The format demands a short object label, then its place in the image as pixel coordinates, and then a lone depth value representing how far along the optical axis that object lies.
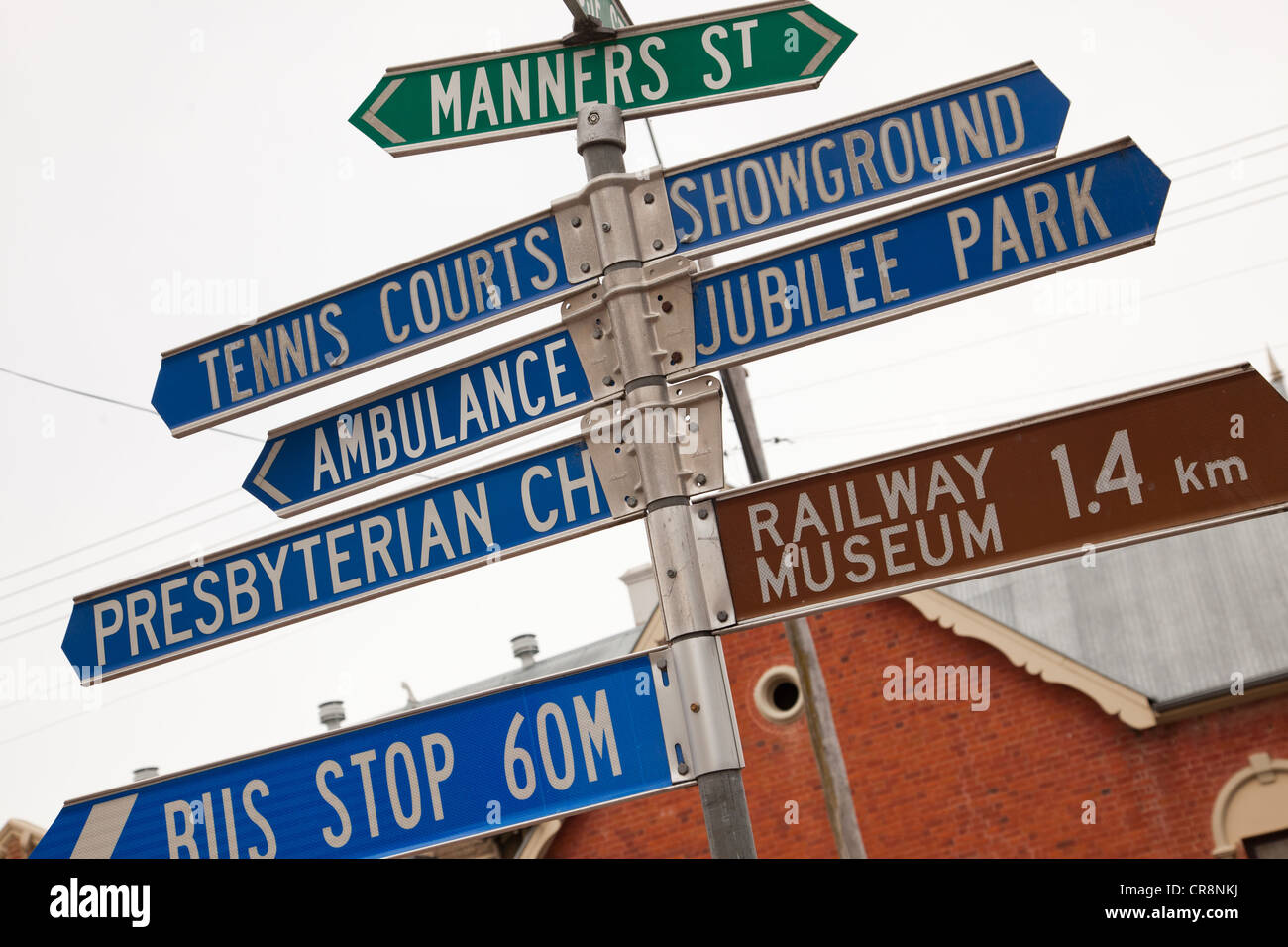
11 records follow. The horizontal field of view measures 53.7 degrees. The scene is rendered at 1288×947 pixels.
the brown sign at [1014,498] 3.36
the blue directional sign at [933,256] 3.72
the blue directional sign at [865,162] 3.96
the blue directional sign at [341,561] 3.87
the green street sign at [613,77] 4.27
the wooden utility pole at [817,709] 11.47
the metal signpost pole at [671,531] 3.38
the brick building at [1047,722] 13.91
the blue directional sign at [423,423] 4.01
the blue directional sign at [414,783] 3.54
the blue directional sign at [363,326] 4.16
